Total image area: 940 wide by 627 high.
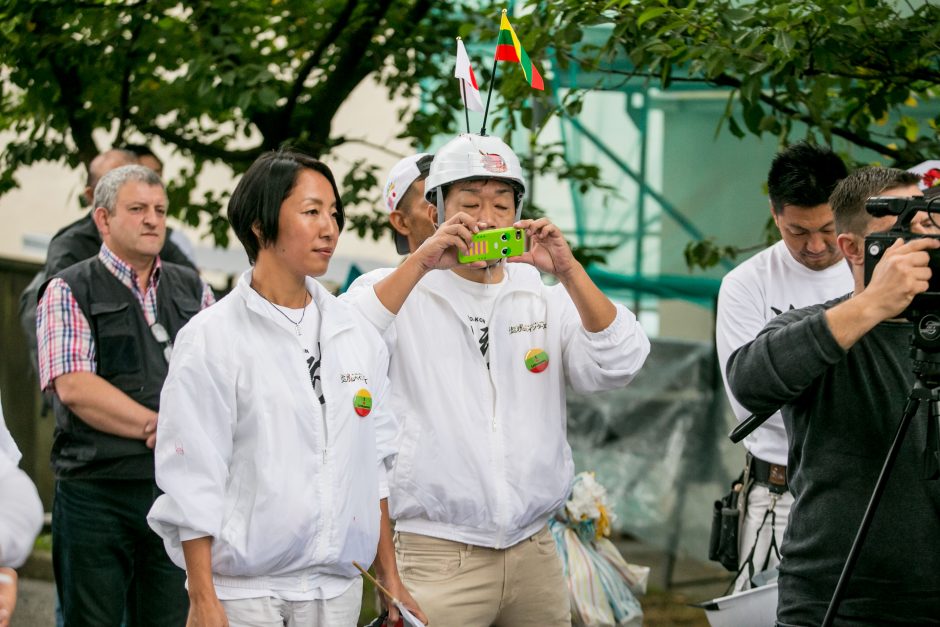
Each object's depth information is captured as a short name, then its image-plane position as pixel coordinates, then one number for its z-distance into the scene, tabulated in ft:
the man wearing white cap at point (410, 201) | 14.49
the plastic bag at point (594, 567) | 15.05
